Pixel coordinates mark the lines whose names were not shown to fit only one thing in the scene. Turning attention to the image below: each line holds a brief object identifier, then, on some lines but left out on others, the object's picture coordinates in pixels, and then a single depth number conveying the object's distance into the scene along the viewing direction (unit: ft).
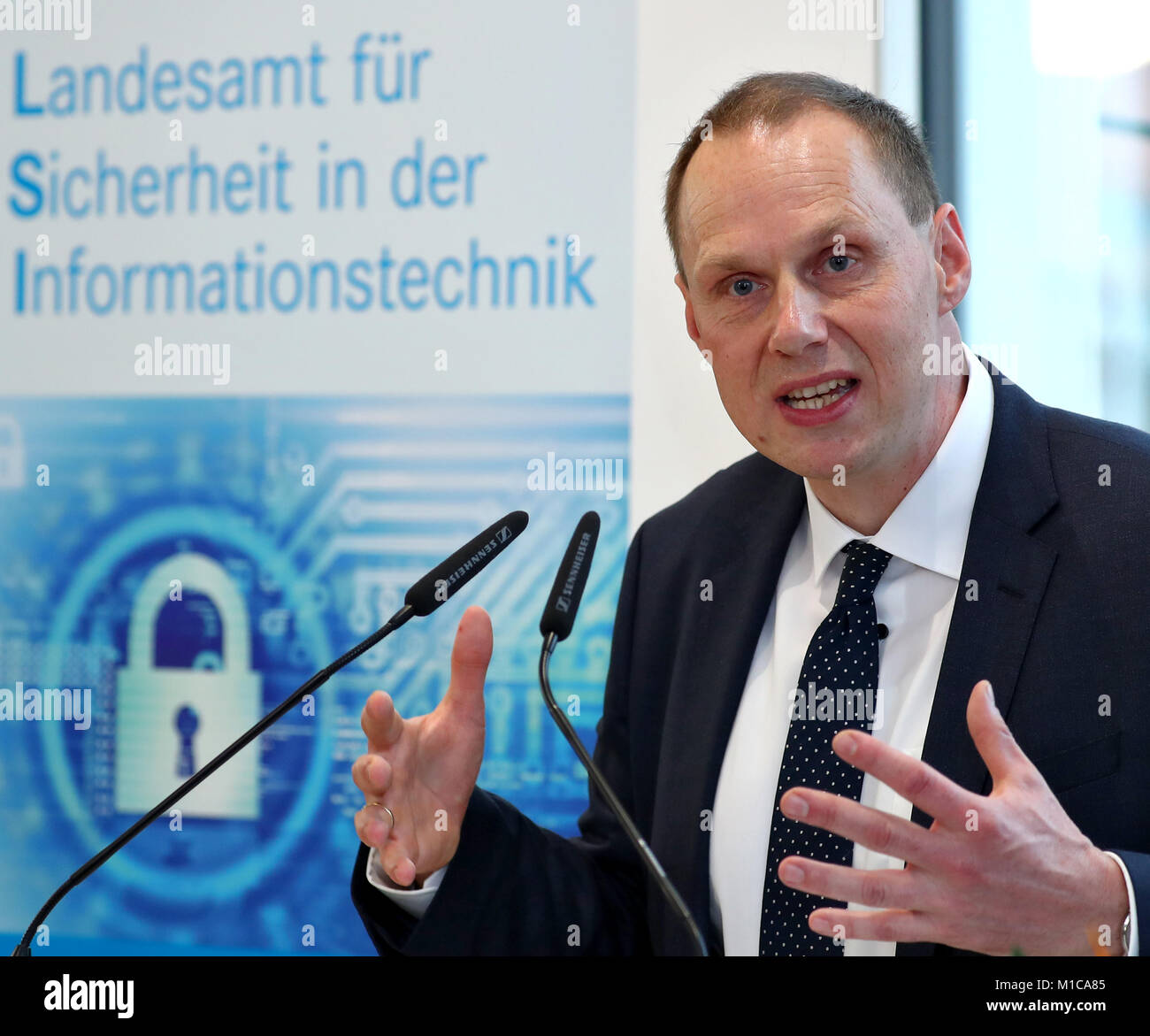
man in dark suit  4.27
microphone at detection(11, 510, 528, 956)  3.81
